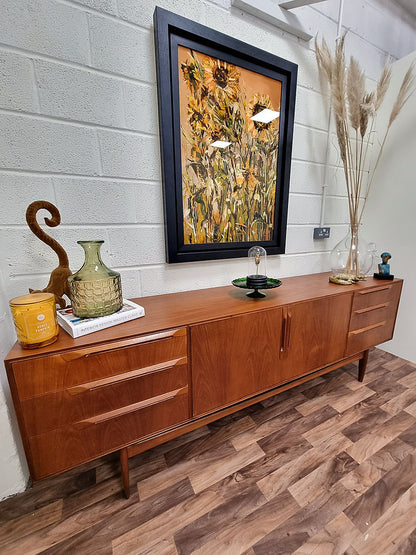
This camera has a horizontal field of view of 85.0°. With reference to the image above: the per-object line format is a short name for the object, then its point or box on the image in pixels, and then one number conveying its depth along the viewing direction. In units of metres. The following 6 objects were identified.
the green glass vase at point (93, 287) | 0.85
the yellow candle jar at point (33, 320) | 0.70
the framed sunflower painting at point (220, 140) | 1.08
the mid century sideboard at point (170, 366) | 0.72
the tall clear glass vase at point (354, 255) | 1.55
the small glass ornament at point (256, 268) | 1.15
